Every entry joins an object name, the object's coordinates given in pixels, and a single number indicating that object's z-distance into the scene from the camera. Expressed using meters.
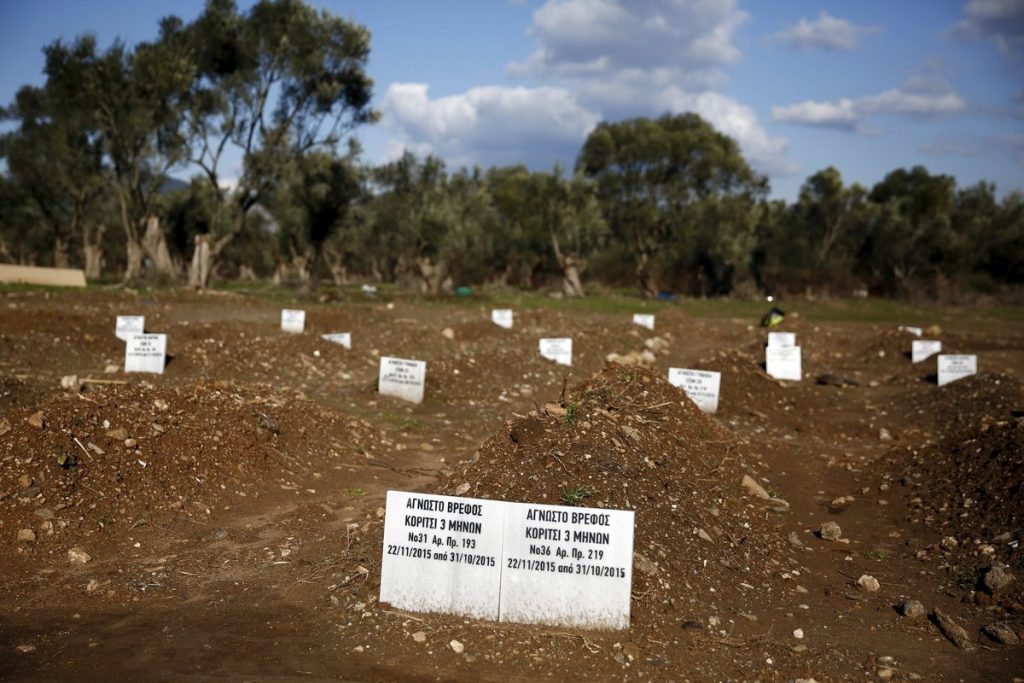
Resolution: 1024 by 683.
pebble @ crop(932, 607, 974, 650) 5.68
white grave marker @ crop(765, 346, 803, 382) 17.56
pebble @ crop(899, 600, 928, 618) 6.13
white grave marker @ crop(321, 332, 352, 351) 17.86
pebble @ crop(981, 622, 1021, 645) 5.69
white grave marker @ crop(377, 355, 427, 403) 13.80
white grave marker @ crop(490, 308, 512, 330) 22.59
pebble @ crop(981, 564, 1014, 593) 6.39
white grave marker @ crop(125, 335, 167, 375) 14.48
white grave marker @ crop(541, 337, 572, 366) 17.44
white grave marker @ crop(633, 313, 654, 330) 23.89
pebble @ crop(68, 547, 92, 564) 6.86
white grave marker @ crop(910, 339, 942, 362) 19.45
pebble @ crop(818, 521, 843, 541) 7.89
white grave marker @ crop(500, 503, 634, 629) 5.59
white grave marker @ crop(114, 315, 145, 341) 16.59
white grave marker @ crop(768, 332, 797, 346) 18.78
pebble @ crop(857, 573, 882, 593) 6.69
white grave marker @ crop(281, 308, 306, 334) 19.66
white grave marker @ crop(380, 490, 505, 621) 5.78
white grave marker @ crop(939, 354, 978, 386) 16.08
